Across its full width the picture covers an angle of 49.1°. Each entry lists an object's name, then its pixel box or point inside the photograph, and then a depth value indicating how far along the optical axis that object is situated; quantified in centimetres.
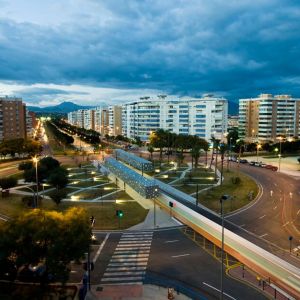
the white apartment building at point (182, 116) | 16075
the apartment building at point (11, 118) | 14400
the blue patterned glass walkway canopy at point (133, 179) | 5269
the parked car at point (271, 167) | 8940
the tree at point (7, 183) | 5824
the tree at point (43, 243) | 2400
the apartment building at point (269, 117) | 17962
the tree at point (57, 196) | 4862
